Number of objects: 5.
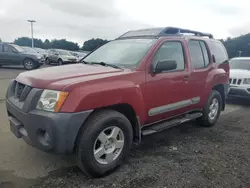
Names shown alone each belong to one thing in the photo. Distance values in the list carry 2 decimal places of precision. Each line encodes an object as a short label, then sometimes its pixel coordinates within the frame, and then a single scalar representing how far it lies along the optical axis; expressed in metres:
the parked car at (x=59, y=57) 17.72
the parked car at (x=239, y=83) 5.82
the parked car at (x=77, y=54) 19.58
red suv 2.10
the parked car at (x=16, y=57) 11.57
